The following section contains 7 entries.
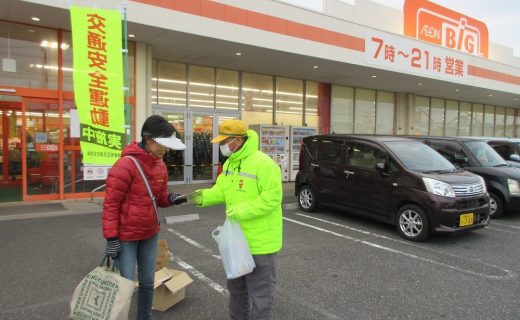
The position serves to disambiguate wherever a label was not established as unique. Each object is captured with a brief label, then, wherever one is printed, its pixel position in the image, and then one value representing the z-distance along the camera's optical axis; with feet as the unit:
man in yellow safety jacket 8.72
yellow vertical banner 20.90
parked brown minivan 18.57
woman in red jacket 8.57
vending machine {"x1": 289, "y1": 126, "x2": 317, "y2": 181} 41.73
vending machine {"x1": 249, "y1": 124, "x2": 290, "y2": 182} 39.60
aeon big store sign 46.37
